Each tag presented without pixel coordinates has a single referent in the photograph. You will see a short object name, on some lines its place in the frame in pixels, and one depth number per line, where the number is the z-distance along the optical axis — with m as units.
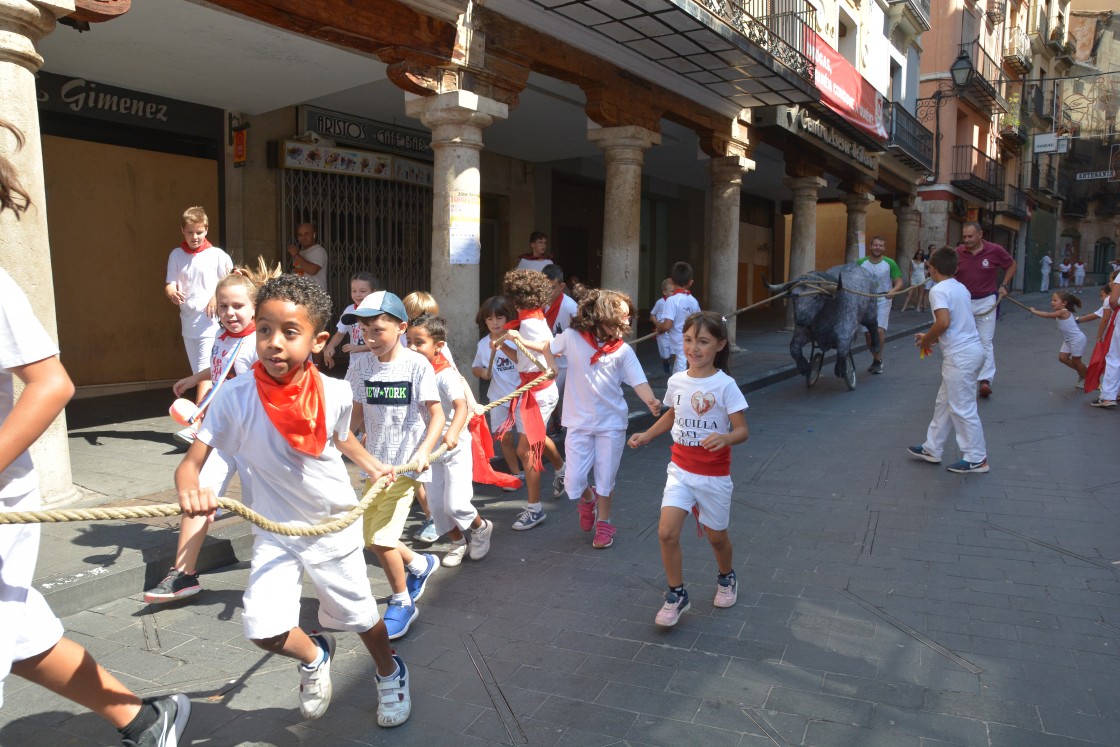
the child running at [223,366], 4.13
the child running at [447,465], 4.29
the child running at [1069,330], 10.25
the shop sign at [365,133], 11.21
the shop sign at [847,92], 13.89
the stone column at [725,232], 13.48
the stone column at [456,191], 8.16
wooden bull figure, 10.36
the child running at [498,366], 5.59
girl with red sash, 3.80
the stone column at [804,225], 16.42
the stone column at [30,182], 4.64
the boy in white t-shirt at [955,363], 6.58
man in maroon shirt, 8.99
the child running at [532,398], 5.34
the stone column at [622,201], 10.75
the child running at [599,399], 5.02
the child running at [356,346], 4.19
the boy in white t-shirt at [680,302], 8.88
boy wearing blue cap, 3.73
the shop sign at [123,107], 8.66
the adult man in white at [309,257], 8.91
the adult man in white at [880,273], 11.59
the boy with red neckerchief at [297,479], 2.75
